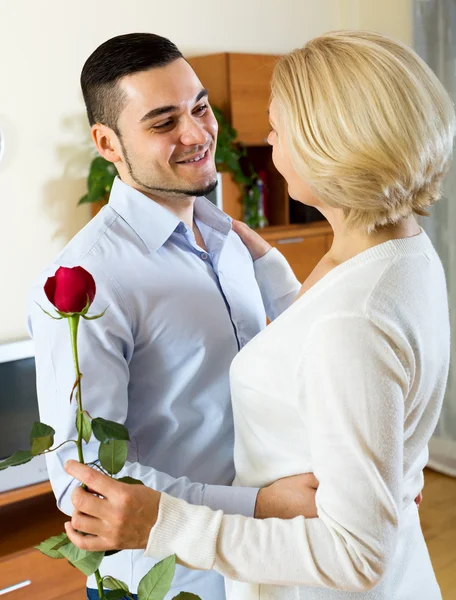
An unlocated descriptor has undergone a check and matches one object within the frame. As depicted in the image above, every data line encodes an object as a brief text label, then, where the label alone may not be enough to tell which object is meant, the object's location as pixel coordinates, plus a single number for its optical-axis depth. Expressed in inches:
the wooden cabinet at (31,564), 112.3
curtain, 159.5
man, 50.8
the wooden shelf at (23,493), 119.8
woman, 38.9
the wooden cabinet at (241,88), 142.6
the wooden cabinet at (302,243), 151.1
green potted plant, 132.9
